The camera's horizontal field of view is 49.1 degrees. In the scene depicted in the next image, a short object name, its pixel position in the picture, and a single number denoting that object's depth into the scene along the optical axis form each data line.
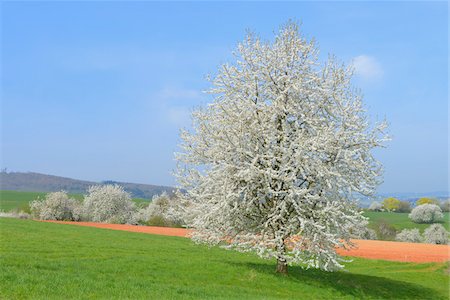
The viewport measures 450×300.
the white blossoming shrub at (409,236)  91.25
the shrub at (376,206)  146.88
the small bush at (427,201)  142.20
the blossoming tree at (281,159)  23.91
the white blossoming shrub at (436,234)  90.39
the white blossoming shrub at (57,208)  84.94
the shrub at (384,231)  95.38
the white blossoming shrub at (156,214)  89.31
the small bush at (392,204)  148.62
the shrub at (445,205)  143.20
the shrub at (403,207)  151.40
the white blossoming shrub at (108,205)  88.69
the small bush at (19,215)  82.42
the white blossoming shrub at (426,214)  115.06
